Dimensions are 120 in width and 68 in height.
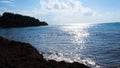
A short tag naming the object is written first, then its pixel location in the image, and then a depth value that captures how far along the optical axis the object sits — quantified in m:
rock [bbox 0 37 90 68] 6.63
